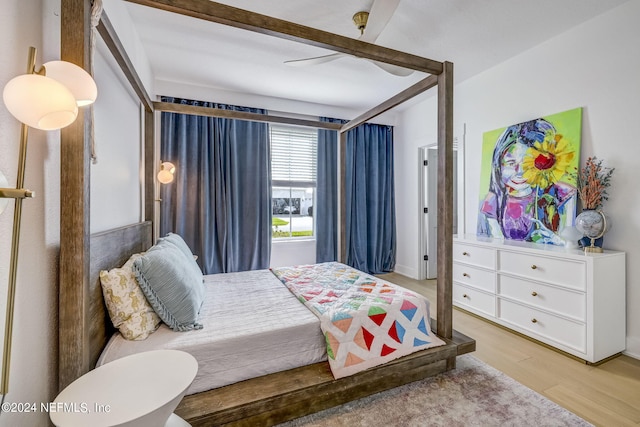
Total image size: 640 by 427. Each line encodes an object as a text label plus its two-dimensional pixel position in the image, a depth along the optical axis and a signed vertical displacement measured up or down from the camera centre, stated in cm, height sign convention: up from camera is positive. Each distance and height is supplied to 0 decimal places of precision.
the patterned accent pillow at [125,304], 145 -48
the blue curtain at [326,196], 436 +27
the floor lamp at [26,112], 74 +28
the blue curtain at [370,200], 455 +22
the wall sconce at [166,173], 286 +41
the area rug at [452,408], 153 -111
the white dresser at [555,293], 211 -67
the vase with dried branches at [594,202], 225 +10
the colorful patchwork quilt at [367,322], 168 -69
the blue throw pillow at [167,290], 154 -43
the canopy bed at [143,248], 111 -26
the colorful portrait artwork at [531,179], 257 +36
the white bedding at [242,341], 145 -67
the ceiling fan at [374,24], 181 +131
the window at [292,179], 421 +52
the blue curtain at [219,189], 355 +31
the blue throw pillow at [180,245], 212 -26
